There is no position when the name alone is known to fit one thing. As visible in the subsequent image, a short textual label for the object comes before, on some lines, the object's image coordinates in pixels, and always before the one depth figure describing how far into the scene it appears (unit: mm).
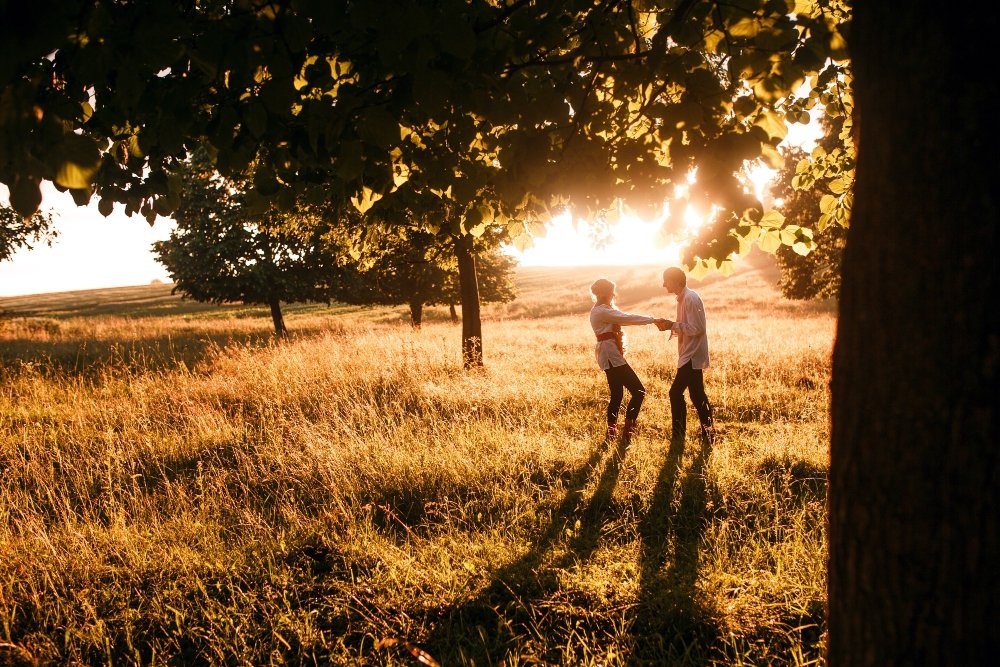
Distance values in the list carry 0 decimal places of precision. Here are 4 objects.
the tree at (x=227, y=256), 21578
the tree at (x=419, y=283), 16844
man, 6113
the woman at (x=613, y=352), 6340
